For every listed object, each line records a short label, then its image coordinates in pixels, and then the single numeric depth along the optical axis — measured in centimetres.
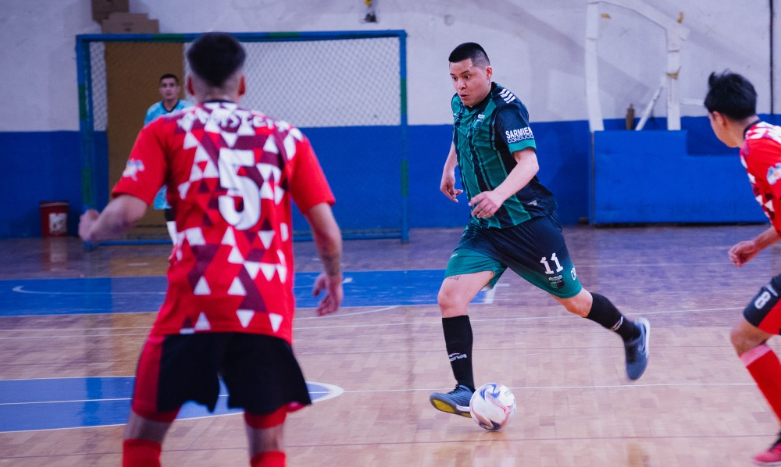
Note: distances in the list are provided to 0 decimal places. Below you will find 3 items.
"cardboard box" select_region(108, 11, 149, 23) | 2895
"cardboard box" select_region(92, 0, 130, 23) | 2947
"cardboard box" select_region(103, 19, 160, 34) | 2897
